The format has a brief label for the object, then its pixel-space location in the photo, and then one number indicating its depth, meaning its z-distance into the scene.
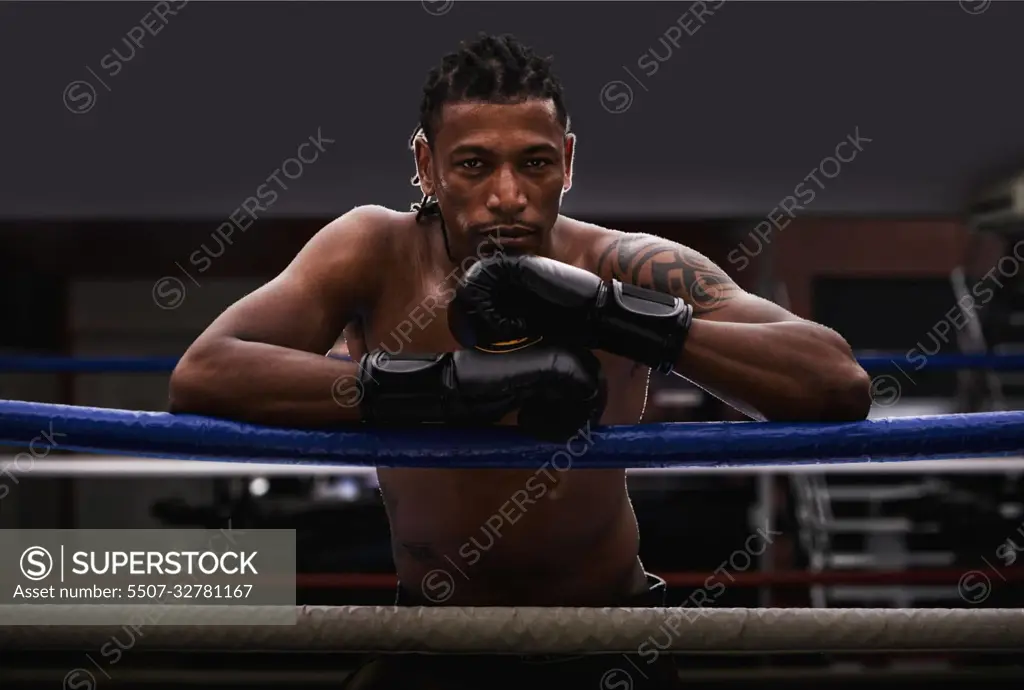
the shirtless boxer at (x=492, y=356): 3.62
